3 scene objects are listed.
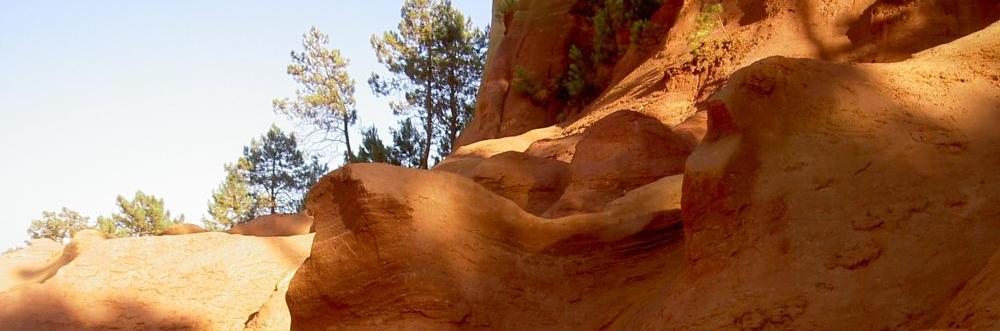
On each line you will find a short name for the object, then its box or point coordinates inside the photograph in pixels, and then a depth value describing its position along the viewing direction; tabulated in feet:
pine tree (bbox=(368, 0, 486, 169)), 98.02
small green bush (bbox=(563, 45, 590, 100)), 54.44
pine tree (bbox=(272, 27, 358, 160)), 102.01
